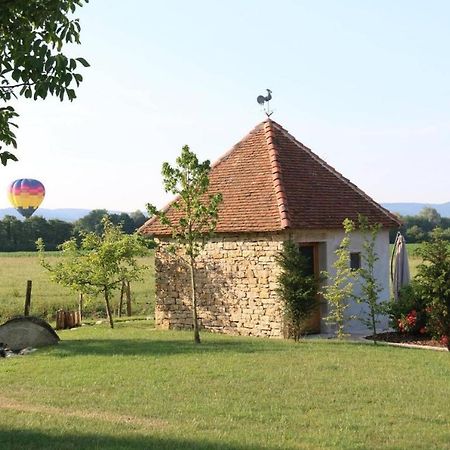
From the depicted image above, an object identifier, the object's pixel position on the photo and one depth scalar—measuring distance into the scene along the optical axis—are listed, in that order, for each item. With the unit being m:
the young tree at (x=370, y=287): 18.16
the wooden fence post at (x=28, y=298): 23.95
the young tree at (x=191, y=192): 18.48
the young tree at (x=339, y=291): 18.78
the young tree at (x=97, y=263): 23.62
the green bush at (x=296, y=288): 18.59
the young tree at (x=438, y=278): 17.36
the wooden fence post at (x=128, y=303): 30.10
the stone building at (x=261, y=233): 20.23
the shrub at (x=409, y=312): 19.73
